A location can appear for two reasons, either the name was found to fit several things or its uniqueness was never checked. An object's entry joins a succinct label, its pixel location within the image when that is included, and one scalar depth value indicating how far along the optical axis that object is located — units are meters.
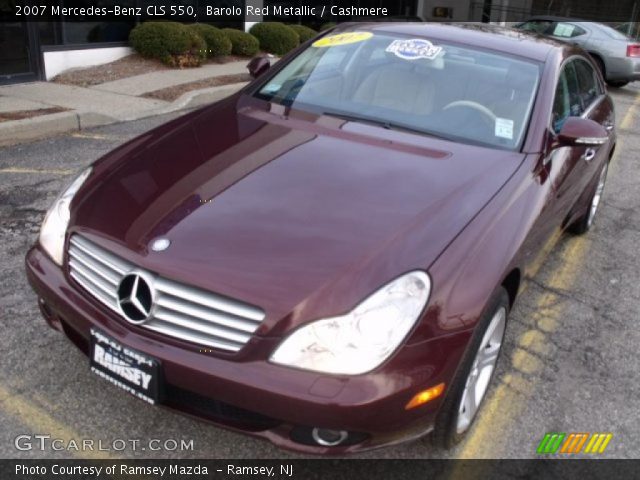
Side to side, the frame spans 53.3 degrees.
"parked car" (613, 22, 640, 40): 17.01
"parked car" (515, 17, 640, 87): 13.34
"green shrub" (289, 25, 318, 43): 13.23
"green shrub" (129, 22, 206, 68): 9.98
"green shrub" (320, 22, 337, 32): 14.76
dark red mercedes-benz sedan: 2.00
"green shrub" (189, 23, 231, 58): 10.87
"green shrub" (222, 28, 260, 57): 11.53
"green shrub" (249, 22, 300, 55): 12.34
